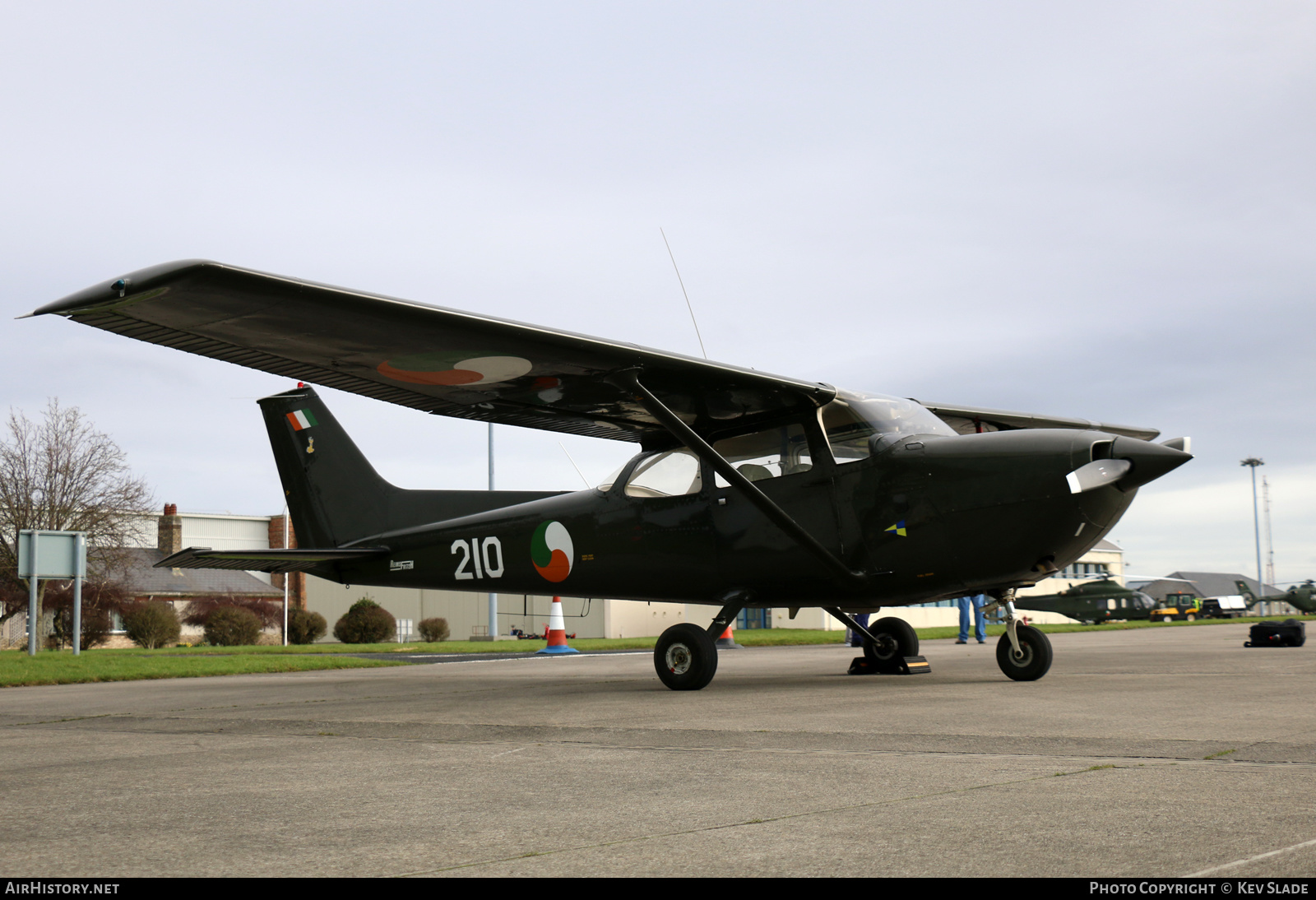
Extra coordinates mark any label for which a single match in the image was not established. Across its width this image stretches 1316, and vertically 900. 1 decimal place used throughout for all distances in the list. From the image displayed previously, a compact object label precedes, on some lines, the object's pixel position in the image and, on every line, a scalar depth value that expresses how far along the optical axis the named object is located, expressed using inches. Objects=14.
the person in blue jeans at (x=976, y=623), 855.1
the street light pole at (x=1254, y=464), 3080.7
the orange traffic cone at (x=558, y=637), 807.1
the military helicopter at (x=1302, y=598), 2139.5
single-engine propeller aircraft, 295.3
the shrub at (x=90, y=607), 1653.5
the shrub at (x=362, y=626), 1471.5
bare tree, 1556.3
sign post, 761.6
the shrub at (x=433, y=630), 1686.8
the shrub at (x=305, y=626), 1780.3
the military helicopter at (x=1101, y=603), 1947.6
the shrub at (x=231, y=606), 1907.0
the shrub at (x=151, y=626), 1571.1
